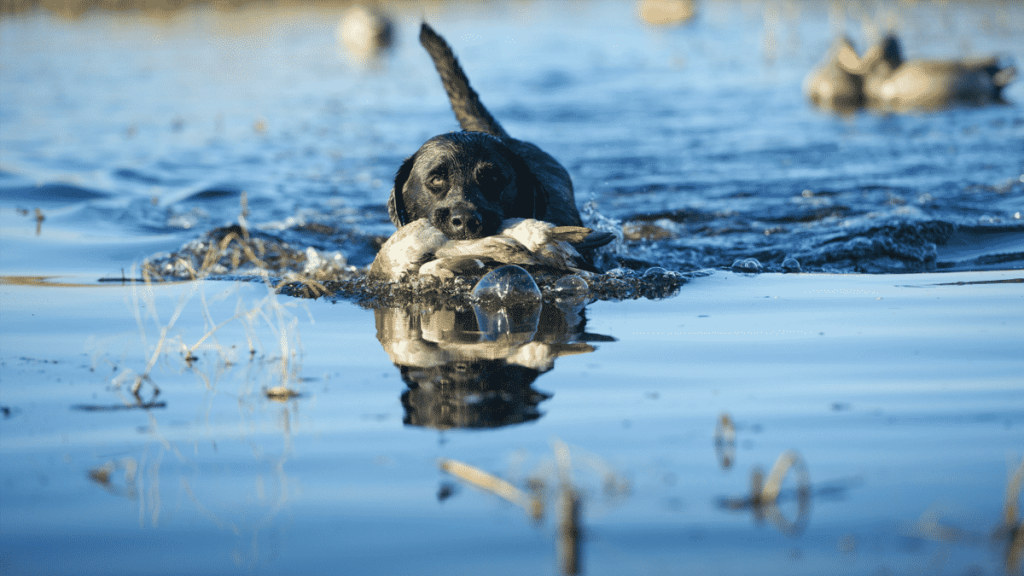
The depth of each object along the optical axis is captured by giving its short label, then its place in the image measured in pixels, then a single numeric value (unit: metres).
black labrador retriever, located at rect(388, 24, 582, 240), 9.45
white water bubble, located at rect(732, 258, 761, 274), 11.03
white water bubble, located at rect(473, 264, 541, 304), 8.81
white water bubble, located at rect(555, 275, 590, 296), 9.32
